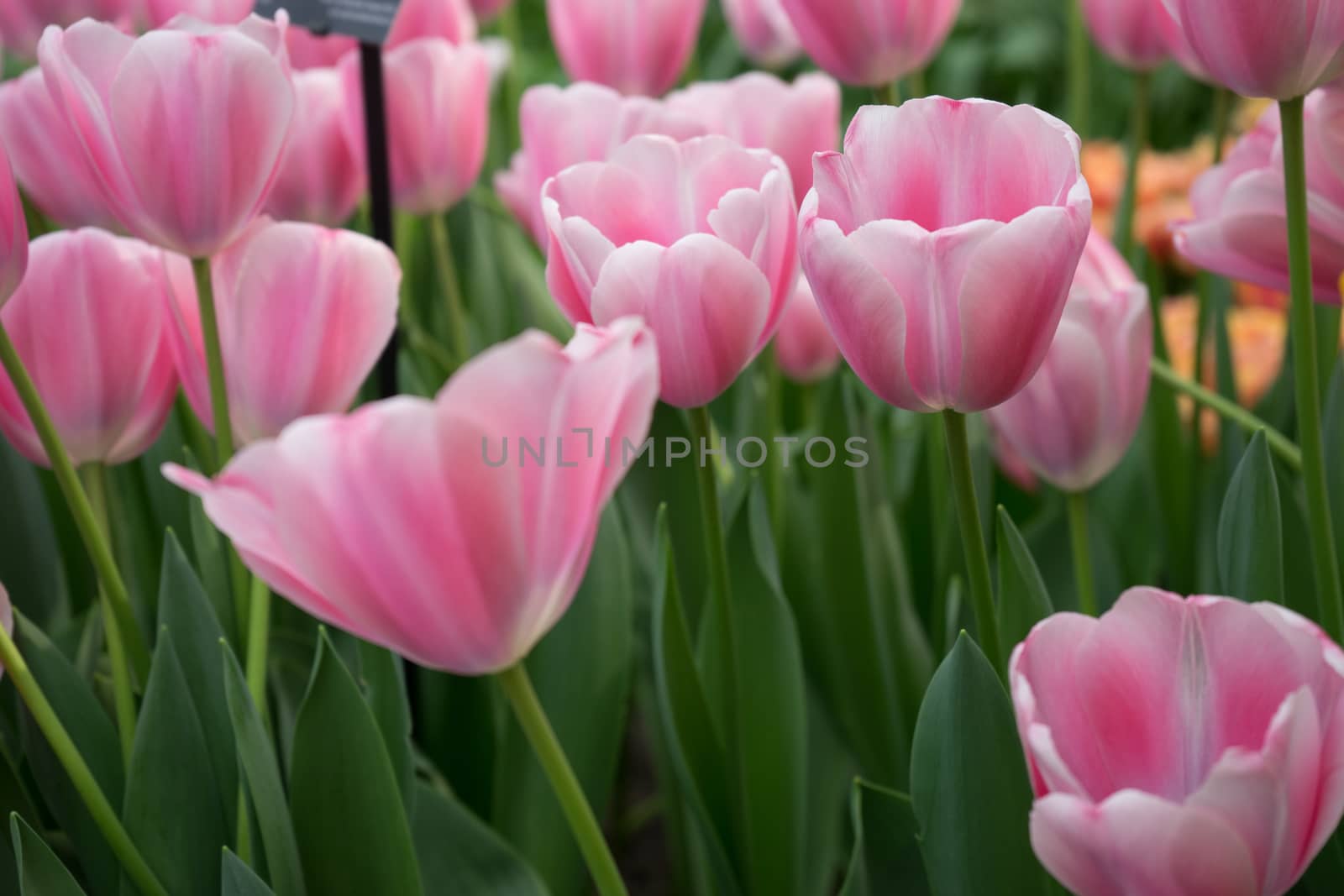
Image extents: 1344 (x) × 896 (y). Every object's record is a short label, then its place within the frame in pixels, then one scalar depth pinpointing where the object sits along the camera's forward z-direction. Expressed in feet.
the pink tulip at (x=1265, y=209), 3.29
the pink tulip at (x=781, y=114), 3.63
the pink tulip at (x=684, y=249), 3.18
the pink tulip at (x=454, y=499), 2.89
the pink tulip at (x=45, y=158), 3.50
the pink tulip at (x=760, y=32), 5.54
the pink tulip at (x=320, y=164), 3.83
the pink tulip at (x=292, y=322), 3.36
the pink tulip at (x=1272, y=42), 3.14
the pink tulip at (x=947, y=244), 3.05
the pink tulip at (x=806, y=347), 3.96
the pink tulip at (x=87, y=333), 3.36
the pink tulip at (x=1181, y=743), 2.91
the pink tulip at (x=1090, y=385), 3.47
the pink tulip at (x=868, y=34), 3.53
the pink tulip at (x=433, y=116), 3.95
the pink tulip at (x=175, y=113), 3.27
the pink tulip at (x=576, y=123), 3.51
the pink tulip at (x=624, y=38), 4.31
